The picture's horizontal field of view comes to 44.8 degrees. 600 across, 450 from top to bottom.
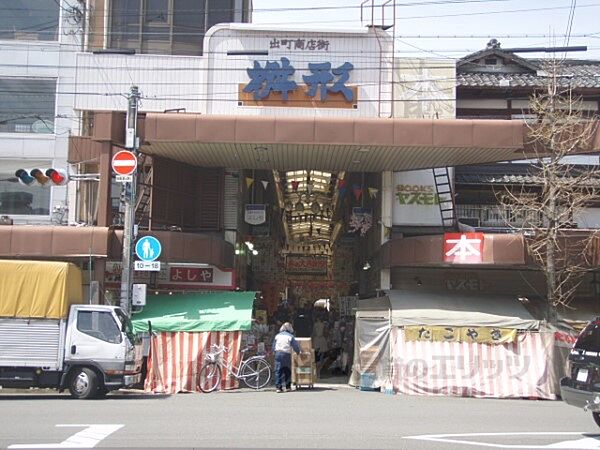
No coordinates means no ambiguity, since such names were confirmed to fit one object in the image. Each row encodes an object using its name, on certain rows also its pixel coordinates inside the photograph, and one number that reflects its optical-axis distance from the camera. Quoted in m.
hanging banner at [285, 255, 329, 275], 35.53
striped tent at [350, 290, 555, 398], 18.27
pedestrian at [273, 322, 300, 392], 18.50
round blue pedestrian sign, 20.25
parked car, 11.31
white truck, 16.45
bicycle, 18.55
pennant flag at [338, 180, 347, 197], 25.42
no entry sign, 19.59
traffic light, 19.70
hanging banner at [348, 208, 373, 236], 24.89
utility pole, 19.31
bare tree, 19.14
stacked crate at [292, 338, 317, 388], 19.06
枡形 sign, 23.30
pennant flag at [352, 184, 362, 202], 24.73
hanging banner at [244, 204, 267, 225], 25.27
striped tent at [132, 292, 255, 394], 18.55
